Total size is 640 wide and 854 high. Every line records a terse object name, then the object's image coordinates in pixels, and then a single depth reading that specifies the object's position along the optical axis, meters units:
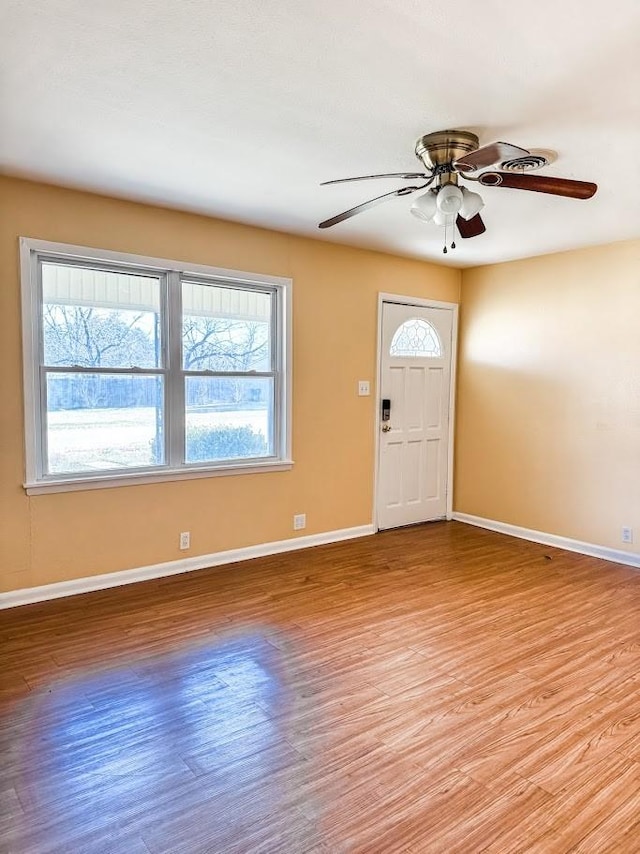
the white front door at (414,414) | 5.07
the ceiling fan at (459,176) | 2.27
